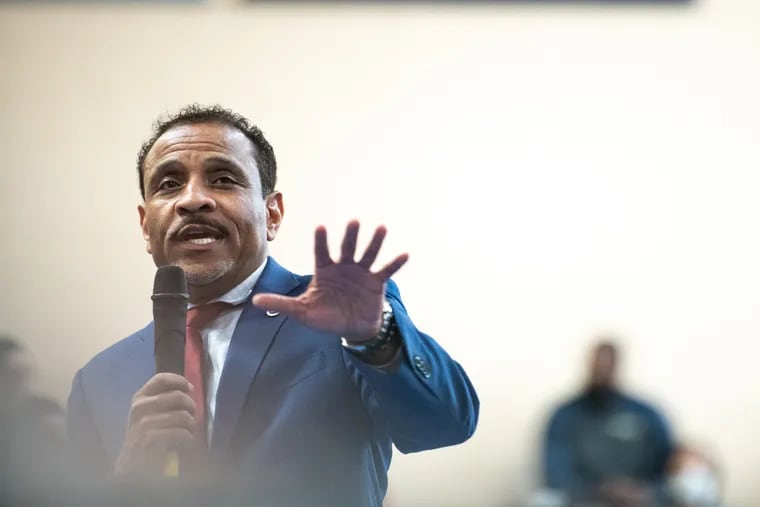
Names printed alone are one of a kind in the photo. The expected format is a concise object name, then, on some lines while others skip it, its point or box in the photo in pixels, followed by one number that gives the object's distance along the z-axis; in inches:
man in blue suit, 142.4
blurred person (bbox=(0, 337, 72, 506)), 148.6
